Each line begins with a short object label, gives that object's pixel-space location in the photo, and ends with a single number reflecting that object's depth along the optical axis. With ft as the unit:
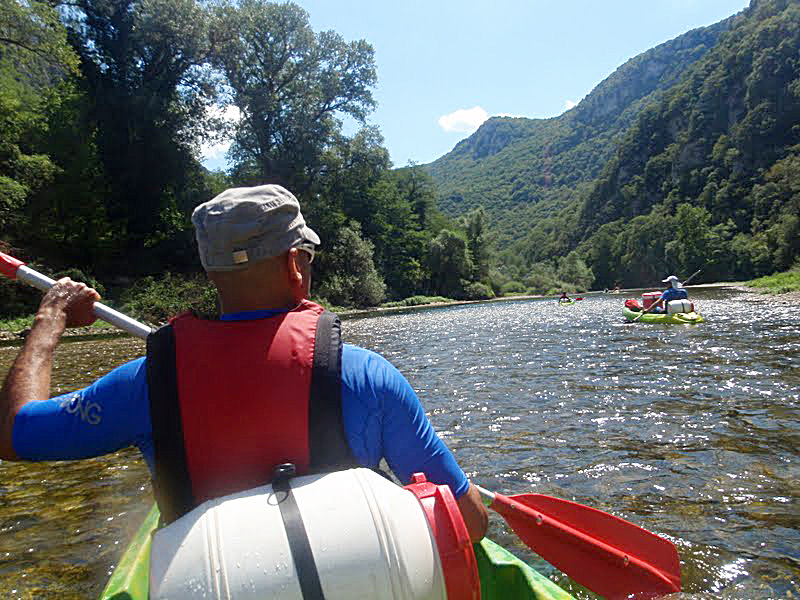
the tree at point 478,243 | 191.11
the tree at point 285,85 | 104.12
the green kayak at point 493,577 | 6.36
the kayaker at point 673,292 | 52.80
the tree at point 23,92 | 56.85
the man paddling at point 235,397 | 4.57
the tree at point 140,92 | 94.48
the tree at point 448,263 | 172.55
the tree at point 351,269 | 114.01
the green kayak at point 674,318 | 49.27
